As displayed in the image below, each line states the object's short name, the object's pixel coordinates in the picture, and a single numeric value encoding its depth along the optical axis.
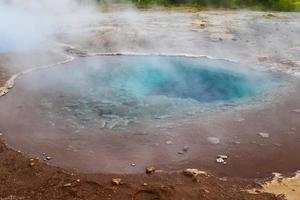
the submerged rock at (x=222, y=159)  8.41
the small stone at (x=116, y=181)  7.44
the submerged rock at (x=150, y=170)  7.90
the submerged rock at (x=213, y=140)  9.13
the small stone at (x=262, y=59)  14.96
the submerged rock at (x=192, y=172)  7.81
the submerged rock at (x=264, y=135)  9.52
